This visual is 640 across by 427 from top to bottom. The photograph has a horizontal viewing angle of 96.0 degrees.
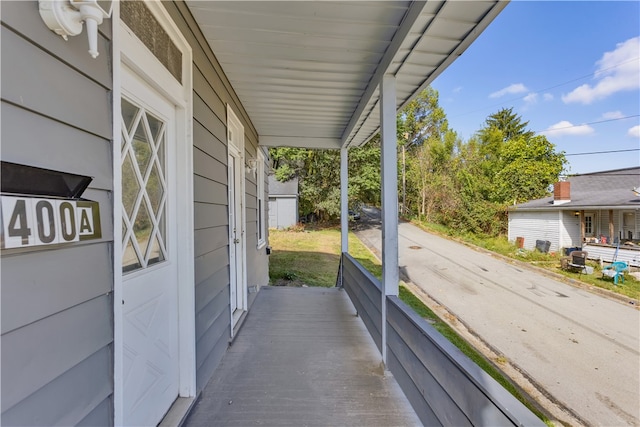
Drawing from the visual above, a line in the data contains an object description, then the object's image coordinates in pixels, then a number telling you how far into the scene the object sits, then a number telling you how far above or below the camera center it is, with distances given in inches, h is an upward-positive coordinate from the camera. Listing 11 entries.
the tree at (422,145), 821.9 +203.4
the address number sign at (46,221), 26.1 -0.6
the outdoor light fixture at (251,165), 161.1 +27.7
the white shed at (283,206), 695.7 +17.4
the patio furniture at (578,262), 370.6 -67.1
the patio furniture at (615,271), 334.3 -71.2
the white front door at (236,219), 128.4 -2.4
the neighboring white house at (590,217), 420.8 -10.5
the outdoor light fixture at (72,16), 30.8 +22.4
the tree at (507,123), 1040.8 +321.9
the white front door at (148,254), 53.8 -8.6
